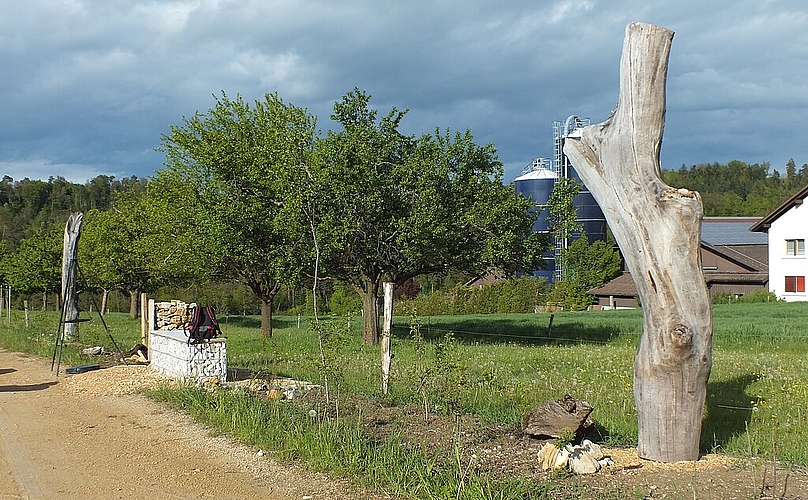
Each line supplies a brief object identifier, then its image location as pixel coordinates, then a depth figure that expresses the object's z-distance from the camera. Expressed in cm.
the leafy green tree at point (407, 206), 1867
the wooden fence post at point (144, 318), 1734
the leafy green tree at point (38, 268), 4050
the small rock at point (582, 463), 659
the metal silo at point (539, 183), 5762
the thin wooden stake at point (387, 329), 1020
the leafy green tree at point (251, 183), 1975
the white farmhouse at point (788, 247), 4909
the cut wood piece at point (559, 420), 741
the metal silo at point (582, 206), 6012
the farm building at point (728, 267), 5588
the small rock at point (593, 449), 687
